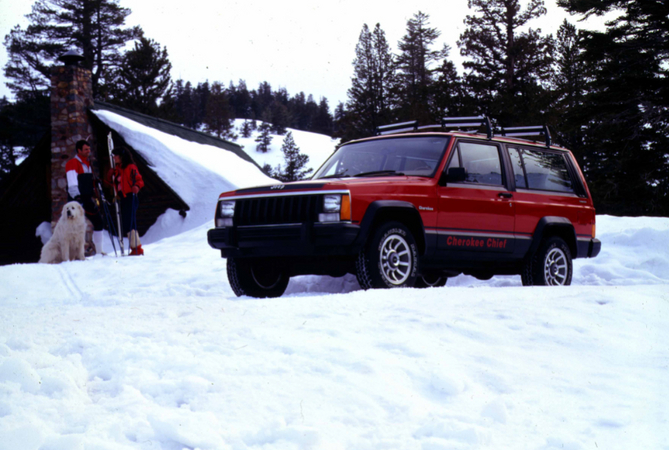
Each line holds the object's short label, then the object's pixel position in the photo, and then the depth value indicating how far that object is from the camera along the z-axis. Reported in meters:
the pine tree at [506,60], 38.12
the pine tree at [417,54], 61.06
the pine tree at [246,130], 103.20
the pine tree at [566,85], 37.97
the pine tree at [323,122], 124.88
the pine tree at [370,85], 51.12
